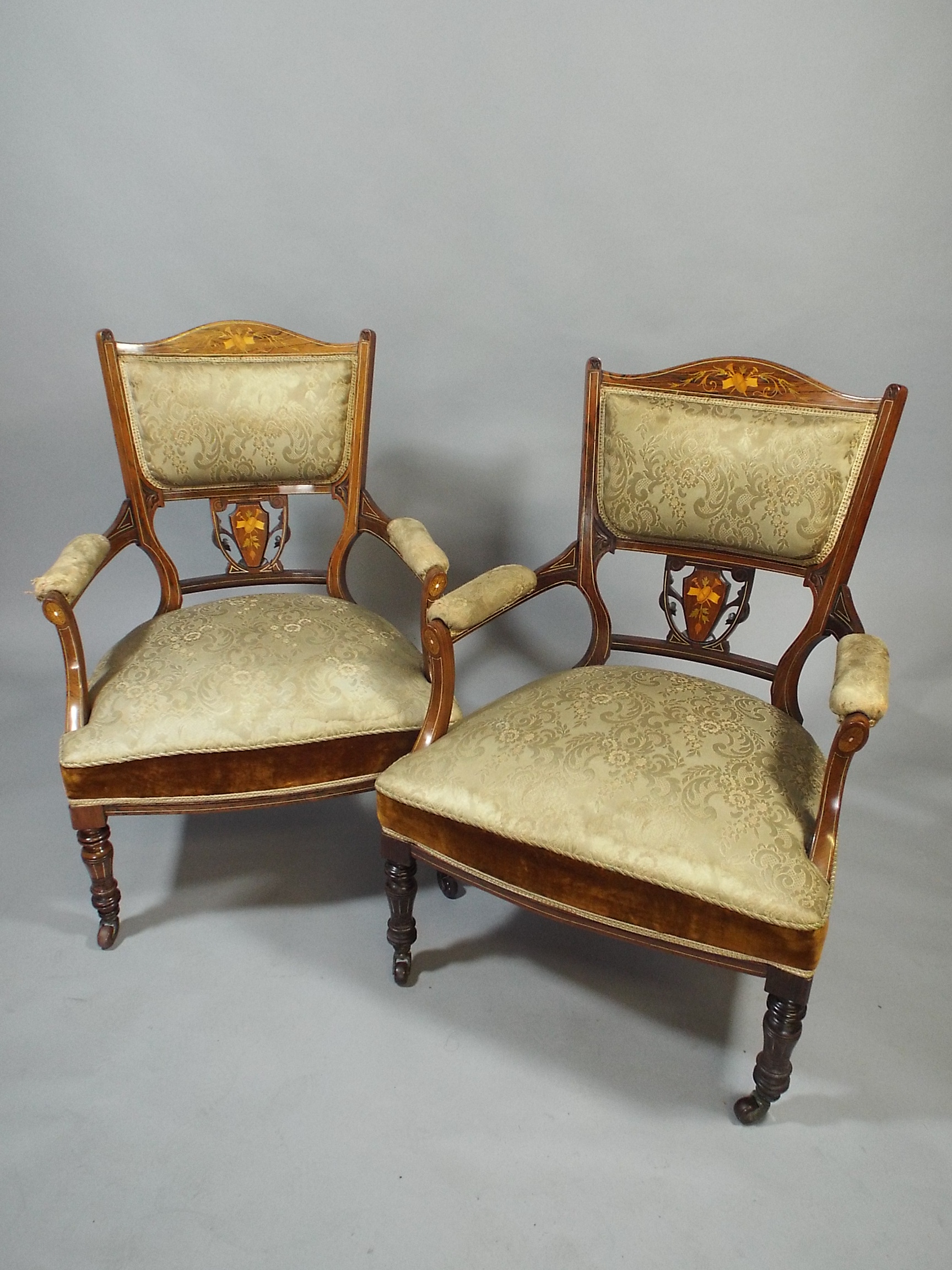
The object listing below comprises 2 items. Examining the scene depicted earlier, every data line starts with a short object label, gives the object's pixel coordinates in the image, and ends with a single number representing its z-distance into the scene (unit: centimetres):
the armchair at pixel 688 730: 143
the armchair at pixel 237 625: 176
